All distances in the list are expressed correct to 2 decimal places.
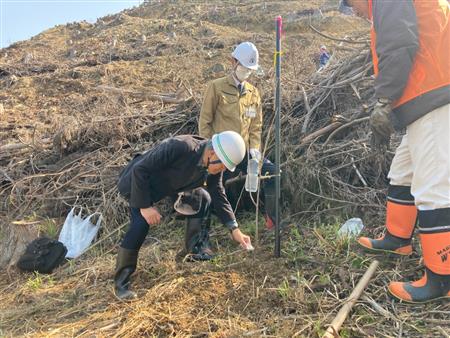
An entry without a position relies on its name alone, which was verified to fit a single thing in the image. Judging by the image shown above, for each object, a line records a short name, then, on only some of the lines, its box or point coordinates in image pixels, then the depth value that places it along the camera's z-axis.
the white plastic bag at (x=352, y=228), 3.47
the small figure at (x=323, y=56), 7.54
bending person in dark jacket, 2.98
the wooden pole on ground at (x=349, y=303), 2.36
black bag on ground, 4.03
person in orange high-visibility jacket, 2.47
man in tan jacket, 4.12
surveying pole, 3.18
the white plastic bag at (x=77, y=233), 4.27
